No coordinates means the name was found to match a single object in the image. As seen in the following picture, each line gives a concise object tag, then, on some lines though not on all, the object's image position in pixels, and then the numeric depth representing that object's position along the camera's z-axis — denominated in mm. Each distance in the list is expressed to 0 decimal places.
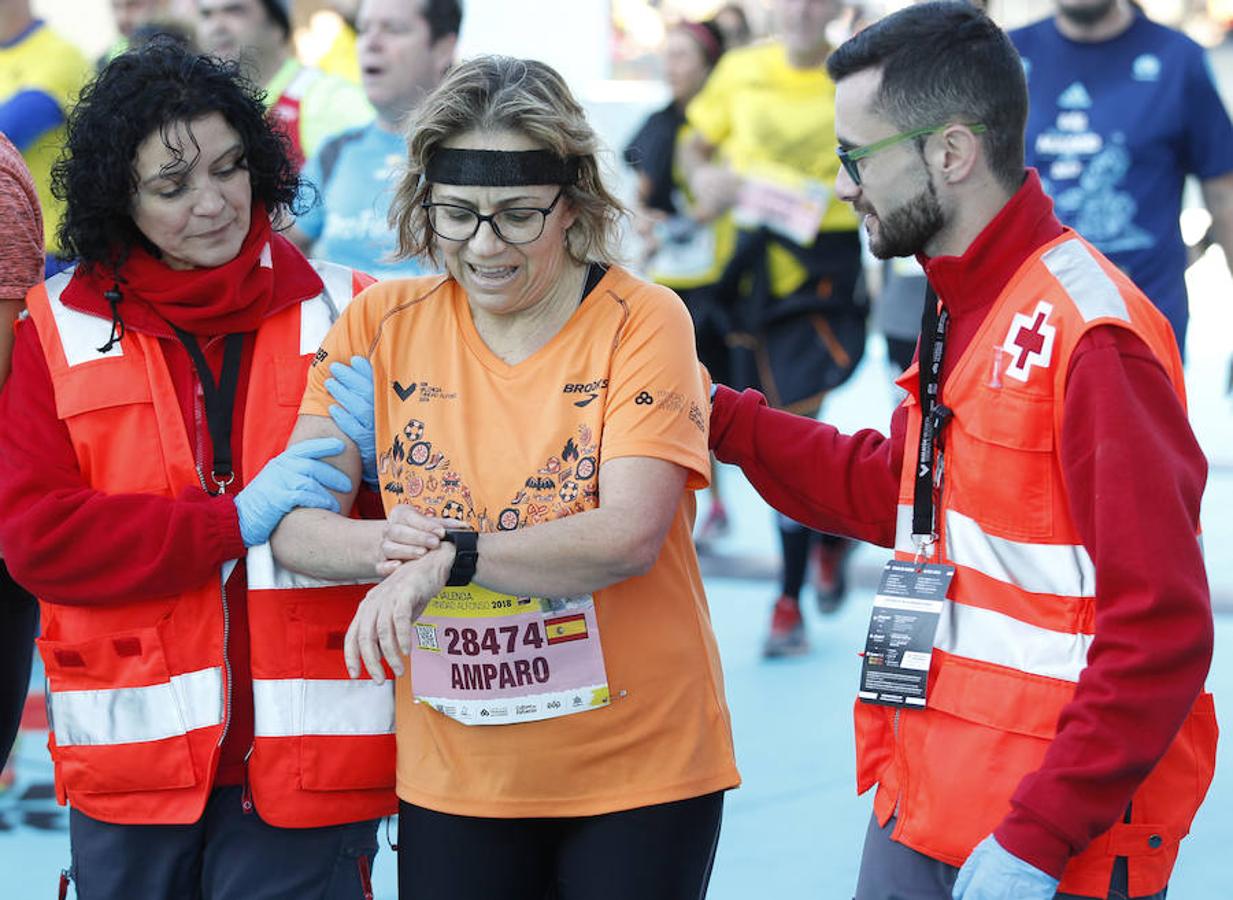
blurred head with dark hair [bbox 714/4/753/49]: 16732
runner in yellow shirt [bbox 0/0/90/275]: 9645
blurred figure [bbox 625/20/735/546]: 12349
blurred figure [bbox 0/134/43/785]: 5148
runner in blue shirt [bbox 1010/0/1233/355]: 9101
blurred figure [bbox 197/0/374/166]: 9752
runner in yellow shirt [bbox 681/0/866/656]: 11285
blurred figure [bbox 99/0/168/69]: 13552
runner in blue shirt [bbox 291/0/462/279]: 8979
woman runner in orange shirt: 4309
